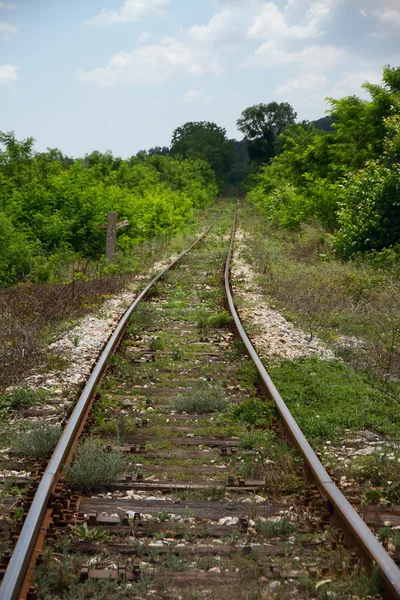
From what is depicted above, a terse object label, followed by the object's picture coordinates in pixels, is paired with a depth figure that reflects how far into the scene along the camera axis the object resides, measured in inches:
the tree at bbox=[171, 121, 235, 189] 3348.9
